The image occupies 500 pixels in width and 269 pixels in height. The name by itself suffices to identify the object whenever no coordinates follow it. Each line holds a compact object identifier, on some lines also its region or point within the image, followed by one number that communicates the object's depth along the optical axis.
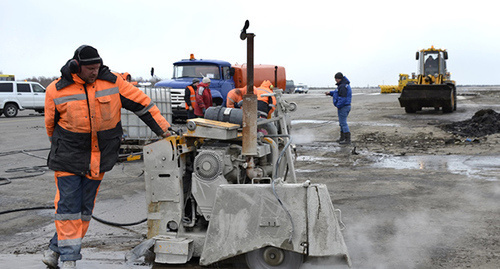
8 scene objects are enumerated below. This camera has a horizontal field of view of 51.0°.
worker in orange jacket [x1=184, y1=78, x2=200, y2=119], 13.22
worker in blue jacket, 12.98
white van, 24.83
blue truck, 17.59
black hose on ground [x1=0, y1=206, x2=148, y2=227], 5.44
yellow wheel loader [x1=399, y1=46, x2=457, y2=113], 21.50
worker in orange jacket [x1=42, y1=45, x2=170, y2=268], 4.05
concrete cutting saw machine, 3.93
